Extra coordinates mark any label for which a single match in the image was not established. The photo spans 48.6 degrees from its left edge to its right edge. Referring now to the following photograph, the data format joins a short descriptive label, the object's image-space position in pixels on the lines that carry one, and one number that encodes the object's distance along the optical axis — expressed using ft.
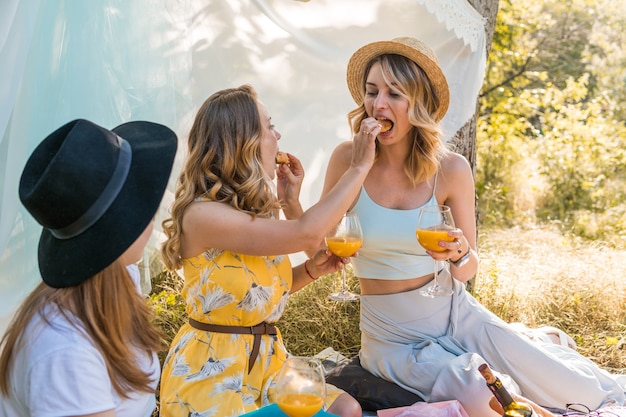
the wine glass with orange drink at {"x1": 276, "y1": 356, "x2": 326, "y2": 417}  6.43
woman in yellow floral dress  9.23
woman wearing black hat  5.98
